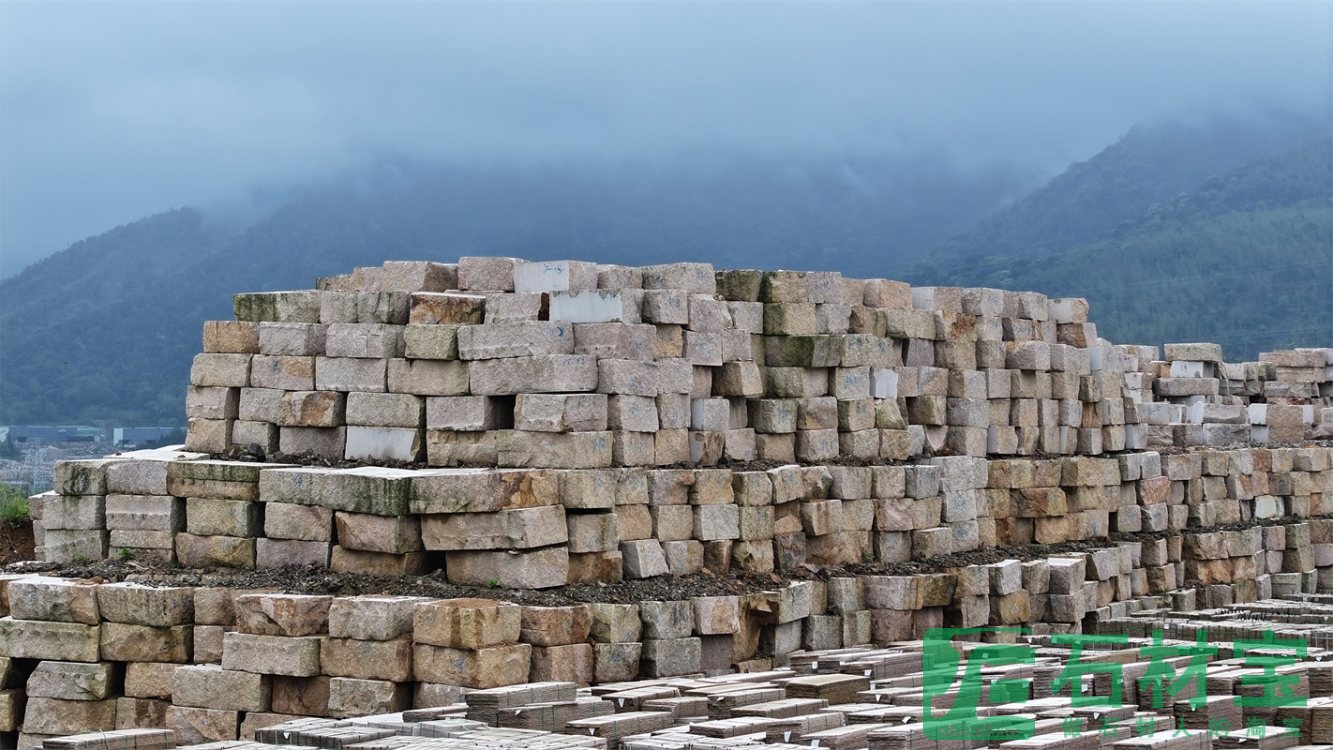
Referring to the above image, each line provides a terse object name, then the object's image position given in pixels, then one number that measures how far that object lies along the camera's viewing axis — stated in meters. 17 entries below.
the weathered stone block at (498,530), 20.28
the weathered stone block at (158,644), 21.30
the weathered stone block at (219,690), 20.17
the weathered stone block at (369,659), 19.45
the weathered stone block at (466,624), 19.05
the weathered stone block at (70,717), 21.61
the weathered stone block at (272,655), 19.88
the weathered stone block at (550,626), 19.61
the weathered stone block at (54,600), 21.59
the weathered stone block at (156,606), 21.25
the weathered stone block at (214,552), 21.95
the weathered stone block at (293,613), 19.97
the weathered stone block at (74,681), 21.53
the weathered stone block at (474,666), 18.98
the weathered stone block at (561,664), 19.56
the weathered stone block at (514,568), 20.34
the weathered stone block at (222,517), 22.00
